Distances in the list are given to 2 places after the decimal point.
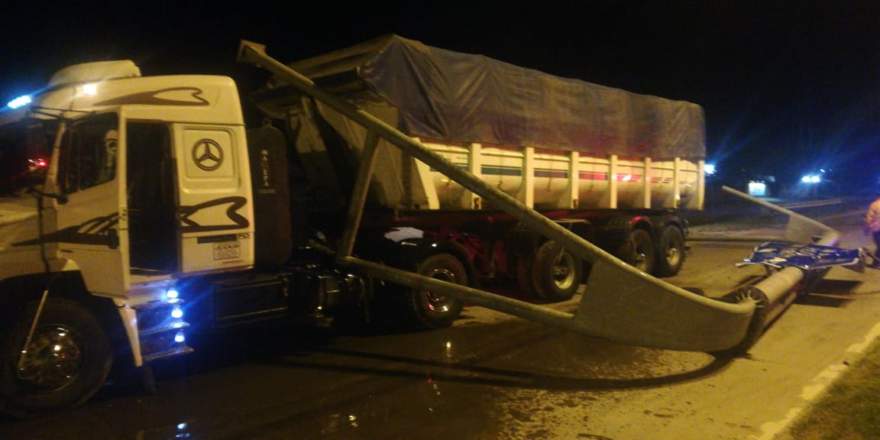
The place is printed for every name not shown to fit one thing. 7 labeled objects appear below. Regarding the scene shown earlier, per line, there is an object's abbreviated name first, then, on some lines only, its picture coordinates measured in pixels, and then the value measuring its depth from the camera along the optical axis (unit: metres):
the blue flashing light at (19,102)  6.16
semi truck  5.67
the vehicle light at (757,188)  57.24
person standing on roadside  12.47
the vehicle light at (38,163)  5.72
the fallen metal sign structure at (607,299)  5.97
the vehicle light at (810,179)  61.78
